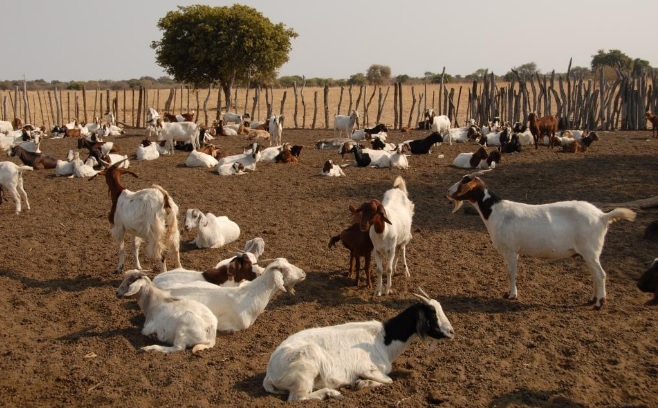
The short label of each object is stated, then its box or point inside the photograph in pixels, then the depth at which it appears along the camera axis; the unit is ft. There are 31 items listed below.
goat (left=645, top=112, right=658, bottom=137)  75.79
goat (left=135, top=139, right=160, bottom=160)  65.10
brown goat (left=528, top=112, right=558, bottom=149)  67.62
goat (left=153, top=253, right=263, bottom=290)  26.66
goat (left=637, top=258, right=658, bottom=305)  20.44
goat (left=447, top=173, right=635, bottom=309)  25.80
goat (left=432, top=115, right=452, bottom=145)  76.48
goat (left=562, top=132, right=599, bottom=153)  65.05
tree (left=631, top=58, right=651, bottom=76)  227.05
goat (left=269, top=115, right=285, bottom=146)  73.77
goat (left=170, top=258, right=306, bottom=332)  23.61
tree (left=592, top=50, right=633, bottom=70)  231.50
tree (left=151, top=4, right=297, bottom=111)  117.29
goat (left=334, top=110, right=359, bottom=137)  79.97
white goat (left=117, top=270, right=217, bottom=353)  21.76
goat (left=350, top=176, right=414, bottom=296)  26.30
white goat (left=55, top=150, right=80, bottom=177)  56.08
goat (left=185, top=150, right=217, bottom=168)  60.54
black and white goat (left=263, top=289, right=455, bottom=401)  18.40
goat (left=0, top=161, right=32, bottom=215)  42.55
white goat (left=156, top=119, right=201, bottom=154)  68.54
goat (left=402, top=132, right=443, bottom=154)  66.69
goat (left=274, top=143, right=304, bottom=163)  63.16
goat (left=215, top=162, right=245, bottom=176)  57.16
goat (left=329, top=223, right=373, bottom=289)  27.94
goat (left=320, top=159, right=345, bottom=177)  55.11
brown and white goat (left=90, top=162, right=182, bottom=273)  29.17
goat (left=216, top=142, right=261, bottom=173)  58.71
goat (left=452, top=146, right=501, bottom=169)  58.03
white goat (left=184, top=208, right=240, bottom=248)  33.71
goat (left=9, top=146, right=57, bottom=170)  59.88
